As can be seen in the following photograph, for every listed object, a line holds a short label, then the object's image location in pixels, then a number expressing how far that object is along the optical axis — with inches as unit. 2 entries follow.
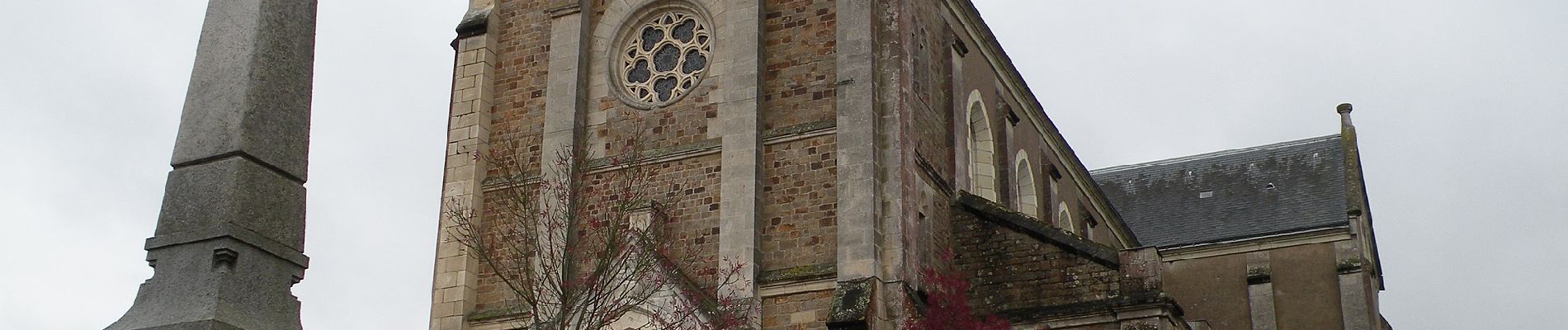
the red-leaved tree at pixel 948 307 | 717.3
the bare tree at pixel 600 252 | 545.3
